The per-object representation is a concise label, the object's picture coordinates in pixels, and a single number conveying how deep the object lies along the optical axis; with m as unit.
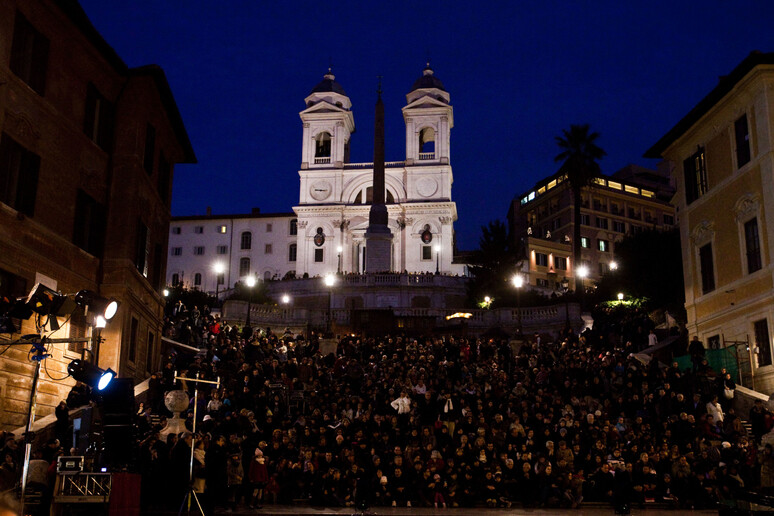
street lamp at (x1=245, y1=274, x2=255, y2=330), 39.02
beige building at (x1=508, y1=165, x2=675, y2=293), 85.38
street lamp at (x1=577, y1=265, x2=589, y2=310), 50.62
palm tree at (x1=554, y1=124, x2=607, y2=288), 55.66
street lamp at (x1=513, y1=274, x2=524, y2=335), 42.23
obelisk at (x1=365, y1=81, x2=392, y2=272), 62.00
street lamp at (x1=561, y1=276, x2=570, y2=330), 41.00
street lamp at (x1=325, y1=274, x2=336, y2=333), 54.46
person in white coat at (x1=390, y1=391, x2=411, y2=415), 22.79
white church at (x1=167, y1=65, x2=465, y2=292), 81.94
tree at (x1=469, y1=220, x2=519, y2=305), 56.22
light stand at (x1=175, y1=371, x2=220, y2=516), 13.96
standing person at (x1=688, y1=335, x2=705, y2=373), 25.34
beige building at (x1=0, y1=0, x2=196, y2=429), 19.31
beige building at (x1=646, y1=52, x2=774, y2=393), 26.22
